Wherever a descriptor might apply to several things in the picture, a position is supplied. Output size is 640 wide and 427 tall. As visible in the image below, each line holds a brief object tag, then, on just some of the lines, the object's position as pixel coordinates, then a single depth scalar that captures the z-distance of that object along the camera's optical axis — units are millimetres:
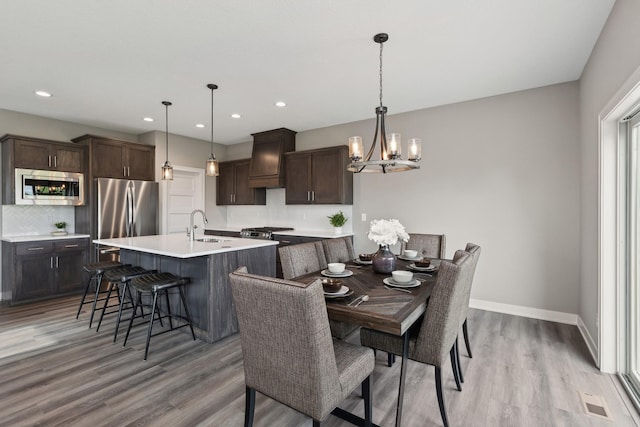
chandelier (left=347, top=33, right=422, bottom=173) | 2328
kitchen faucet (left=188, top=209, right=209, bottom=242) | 3375
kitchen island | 2891
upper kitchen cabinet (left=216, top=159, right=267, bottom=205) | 5923
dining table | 1502
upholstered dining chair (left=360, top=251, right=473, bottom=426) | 1699
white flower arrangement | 2289
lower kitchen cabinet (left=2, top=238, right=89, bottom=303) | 3984
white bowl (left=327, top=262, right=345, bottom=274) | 2258
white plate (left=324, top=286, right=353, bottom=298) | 1732
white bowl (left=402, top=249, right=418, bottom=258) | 2943
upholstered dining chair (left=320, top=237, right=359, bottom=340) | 2434
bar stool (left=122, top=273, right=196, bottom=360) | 2678
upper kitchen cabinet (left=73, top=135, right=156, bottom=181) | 4695
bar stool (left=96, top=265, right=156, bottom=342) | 3006
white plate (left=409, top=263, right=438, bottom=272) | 2434
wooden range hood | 5305
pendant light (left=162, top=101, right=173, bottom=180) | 3561
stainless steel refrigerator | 4625
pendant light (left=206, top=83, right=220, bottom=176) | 3430
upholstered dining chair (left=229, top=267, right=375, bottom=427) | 1271
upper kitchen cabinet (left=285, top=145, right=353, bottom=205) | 4691
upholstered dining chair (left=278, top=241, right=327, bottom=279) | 2465
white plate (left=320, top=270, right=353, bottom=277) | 2240
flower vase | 2354
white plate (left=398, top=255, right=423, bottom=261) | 2903
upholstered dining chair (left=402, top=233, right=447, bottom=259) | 3216
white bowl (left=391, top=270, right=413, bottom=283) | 1985
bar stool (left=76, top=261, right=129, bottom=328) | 3321
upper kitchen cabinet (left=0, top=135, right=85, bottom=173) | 4113
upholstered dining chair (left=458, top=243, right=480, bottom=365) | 2104
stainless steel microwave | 4176
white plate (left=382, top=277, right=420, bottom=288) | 1959
